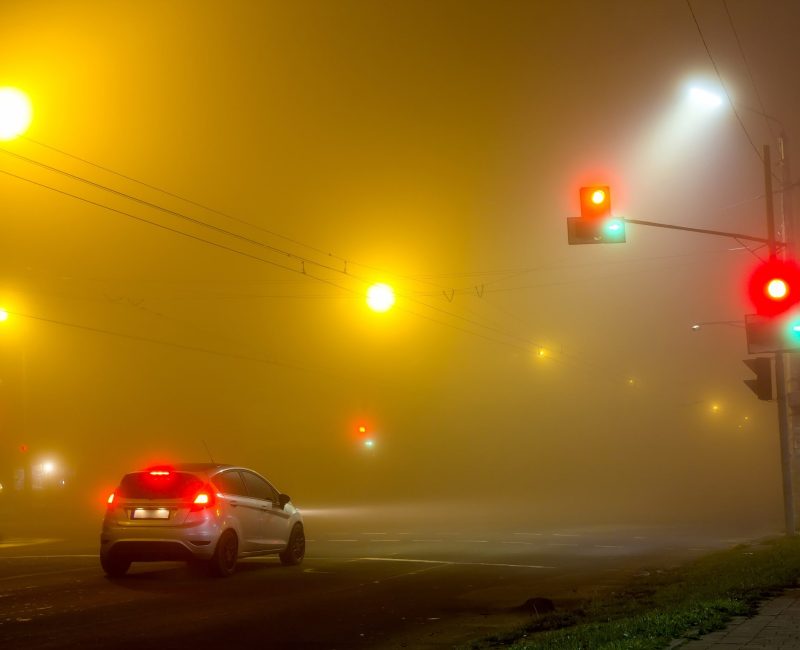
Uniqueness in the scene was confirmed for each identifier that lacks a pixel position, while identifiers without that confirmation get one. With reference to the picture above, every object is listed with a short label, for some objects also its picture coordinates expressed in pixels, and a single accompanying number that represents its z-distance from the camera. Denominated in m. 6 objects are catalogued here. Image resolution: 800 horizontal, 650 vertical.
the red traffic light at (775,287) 14.92
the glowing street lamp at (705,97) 19.38
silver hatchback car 13.77
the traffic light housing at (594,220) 16.23
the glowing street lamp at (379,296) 25.59
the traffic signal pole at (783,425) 19.97
